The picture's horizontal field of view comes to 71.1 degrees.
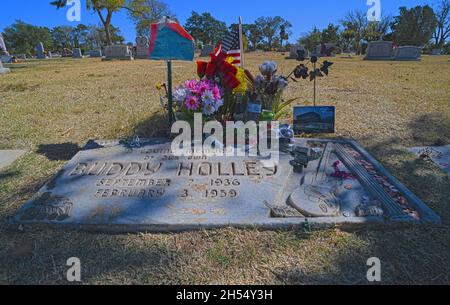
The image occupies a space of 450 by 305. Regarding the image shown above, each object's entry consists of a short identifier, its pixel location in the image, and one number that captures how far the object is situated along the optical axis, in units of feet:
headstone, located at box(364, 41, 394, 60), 73.10
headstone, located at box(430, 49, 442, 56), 123.85
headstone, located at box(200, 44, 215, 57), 86.03
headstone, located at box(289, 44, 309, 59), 74.19
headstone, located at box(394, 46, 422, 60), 70.74
